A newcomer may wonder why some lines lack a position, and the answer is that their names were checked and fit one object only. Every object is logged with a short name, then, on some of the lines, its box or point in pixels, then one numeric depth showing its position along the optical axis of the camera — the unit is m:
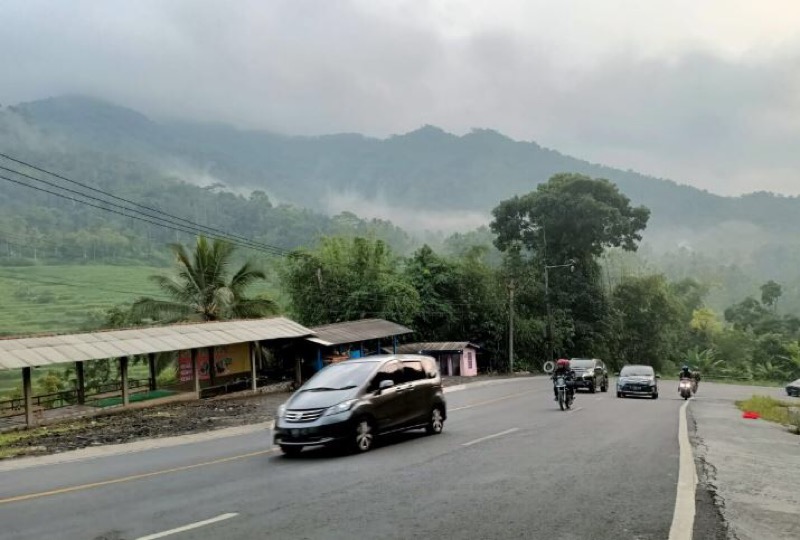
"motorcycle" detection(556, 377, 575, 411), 21.55
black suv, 33.81
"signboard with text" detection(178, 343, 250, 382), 31.50
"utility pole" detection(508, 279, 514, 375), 53.17
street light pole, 63.12
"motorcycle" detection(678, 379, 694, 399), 30.81
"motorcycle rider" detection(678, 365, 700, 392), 31.70
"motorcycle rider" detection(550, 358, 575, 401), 22.09
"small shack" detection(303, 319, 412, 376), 35.50
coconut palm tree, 35.69
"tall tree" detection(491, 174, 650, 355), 66.00
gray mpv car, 12.07
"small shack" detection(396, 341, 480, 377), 50.97
